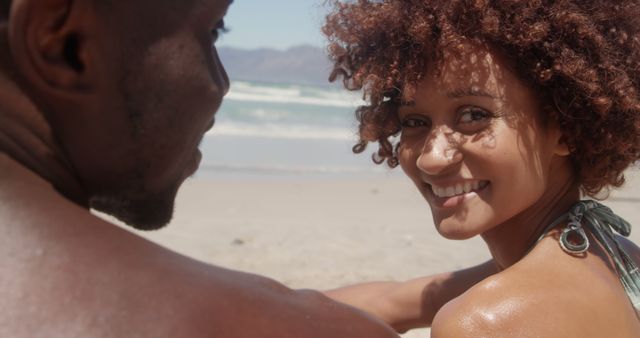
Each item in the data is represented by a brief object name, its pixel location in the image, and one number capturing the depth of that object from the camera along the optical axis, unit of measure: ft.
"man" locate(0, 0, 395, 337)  0.99
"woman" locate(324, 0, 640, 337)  2.01
